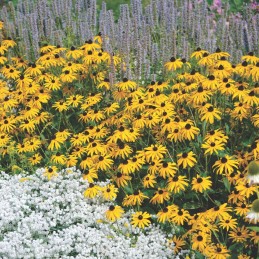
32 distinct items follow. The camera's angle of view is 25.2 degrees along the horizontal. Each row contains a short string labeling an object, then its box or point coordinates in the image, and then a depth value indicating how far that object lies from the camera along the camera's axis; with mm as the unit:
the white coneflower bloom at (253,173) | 3275
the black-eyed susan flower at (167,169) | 4164
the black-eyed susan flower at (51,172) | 4605
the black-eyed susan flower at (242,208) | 3877
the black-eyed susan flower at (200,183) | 4039
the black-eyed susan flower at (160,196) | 4094
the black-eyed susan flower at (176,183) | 4061
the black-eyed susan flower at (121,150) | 4429
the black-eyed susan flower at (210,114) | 4379
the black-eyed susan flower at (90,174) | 4352
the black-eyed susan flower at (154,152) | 4305
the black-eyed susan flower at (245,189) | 3893
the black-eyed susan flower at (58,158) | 4598
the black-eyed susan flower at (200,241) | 3708
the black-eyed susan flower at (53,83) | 5242
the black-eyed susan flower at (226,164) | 4095
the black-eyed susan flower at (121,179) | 4276
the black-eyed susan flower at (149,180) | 4207
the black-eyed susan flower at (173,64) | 5098
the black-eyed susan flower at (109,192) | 4234
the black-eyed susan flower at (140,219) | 4081
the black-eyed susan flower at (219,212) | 3859
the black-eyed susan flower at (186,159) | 4164
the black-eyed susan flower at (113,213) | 4063
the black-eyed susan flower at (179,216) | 3945
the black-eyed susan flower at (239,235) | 3844
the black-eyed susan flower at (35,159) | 4836
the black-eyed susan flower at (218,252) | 3666
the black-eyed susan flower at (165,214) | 3975
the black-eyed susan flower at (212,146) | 4173
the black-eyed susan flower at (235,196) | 3938
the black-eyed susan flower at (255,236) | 3725
